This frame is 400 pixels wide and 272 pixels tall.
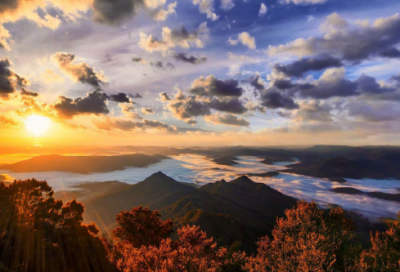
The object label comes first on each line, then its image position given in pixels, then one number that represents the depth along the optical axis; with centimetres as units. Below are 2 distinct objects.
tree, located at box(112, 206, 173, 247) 3709
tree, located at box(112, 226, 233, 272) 1877
